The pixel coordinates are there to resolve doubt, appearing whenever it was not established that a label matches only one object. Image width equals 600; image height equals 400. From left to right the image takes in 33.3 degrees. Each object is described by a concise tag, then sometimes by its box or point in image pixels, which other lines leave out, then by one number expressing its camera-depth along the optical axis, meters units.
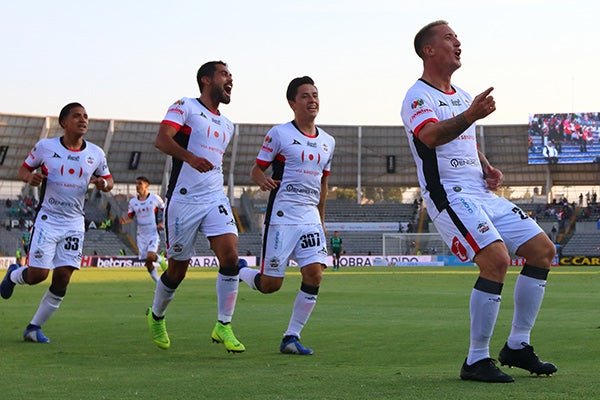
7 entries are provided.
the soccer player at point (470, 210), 6.82
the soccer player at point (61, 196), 11.45
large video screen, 72.00
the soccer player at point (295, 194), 10.55
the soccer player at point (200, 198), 10.10
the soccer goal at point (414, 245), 60.27
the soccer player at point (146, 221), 24.84
